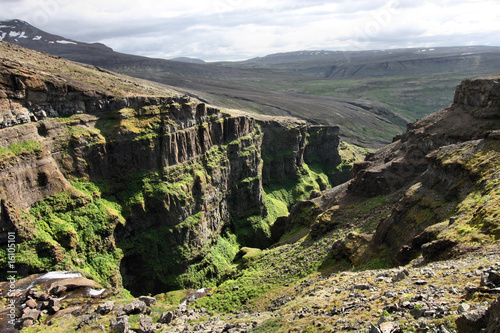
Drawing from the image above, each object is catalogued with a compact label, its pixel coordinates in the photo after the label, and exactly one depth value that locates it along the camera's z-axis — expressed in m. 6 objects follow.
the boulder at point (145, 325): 28.12
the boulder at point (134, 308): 31.64
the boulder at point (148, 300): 35.98
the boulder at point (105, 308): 31.27
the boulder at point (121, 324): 27.48
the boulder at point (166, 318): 30.52
